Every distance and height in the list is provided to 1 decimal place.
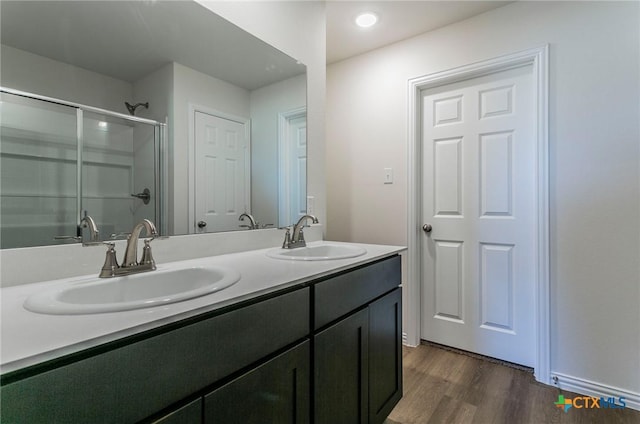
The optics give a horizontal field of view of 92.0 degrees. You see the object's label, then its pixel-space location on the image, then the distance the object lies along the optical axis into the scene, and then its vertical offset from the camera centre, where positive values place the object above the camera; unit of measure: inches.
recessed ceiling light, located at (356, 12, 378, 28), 79.7 +50.5
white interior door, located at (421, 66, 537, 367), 76.7 -1.4
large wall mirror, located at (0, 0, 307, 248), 34.7 +13.5
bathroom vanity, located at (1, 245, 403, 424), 19.5 -12.4
